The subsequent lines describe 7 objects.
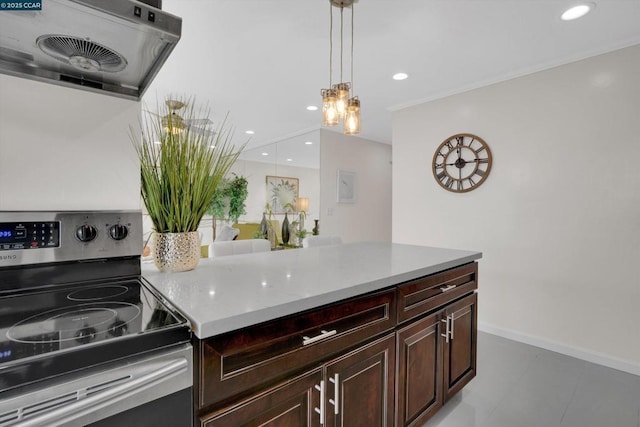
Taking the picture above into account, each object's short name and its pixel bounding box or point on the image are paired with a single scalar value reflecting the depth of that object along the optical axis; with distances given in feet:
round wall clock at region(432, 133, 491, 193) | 10.31
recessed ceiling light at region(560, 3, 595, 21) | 6.41
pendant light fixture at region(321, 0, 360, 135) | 6.38
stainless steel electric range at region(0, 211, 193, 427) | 1.87
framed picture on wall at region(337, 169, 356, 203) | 17.11
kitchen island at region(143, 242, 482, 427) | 2.67
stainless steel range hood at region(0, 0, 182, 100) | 2.67
